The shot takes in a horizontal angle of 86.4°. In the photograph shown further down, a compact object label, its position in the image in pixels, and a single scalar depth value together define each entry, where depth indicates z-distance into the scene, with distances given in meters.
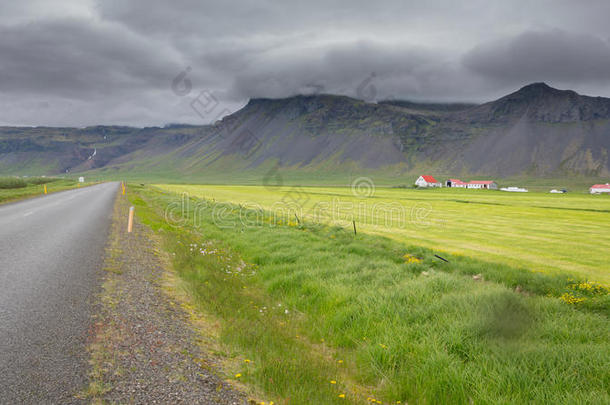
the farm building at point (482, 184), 152.32
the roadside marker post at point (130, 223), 16.40
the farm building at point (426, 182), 155.88
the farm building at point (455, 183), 161.50
